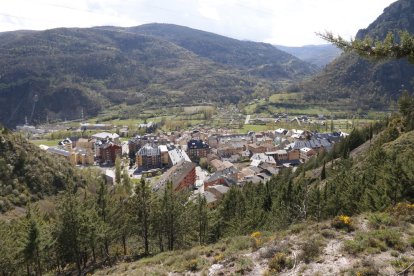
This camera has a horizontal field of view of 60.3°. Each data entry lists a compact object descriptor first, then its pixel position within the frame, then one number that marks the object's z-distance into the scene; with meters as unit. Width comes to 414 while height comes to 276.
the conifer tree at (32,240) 22.50
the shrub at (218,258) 14.64
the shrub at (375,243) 12.48
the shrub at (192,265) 14.46
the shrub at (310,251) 12.73
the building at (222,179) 66.75
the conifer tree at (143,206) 26.08
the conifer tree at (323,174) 47.38
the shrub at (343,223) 14.96
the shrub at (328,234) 14.36
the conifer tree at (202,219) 29.08
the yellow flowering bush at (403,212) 15.23
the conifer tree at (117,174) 69.49
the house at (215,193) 53.19
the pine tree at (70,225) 24.30
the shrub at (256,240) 15.01
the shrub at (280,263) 12.53
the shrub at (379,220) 14.82
